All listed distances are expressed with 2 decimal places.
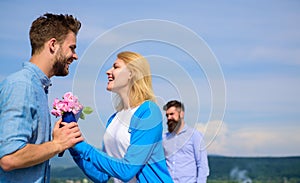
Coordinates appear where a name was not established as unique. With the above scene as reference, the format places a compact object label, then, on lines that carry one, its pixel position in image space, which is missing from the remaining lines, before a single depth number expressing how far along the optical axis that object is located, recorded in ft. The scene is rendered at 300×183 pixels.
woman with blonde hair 12.18
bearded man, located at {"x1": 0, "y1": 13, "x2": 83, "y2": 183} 9.57
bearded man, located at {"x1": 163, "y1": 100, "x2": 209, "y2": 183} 28.09
